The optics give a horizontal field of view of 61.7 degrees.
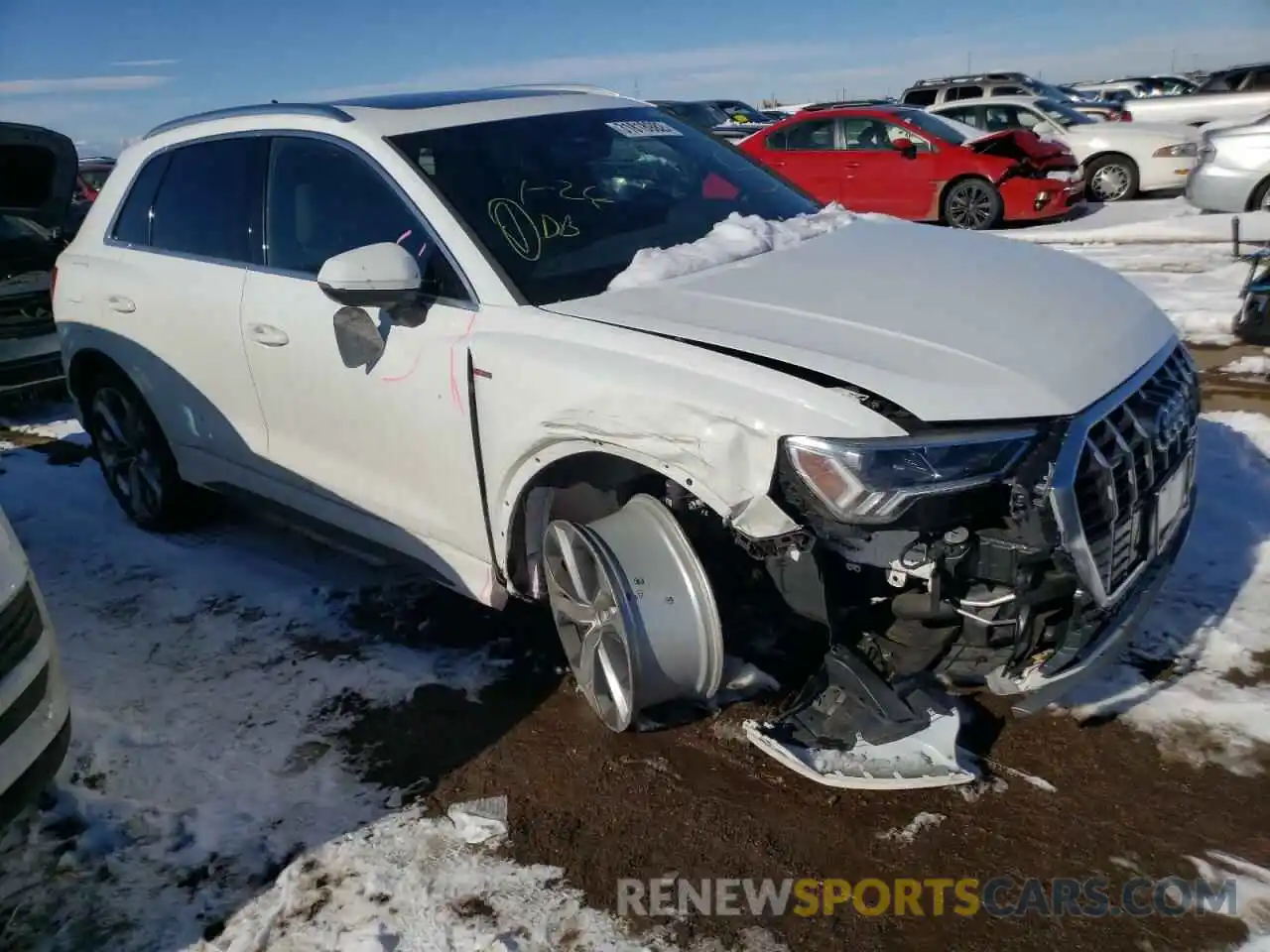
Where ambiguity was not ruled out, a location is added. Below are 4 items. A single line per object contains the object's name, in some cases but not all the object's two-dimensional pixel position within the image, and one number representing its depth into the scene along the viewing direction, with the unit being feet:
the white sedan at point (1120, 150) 46.26
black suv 19.42
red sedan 40.98
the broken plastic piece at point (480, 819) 9.36
